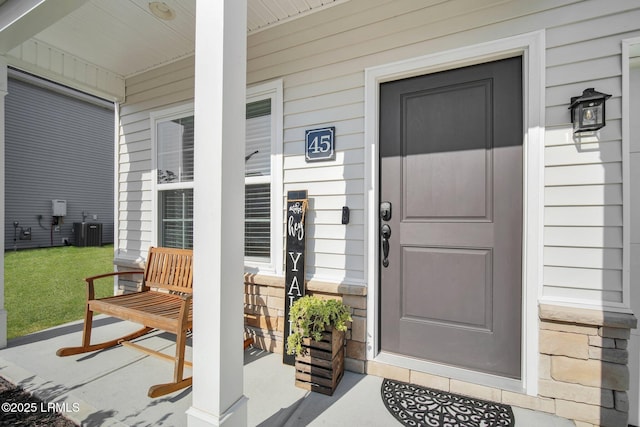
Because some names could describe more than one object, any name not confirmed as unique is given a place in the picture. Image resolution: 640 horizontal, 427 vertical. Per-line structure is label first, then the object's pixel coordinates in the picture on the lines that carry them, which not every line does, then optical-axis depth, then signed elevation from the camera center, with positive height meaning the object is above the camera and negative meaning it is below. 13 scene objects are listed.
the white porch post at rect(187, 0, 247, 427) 1.27 +0.01
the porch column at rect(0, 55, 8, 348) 2.46 +0.19
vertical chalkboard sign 2.22 -0.34
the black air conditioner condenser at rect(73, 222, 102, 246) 8.73 -0.65
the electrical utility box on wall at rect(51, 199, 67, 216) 8.55 +0.15
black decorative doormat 1.60 -1.15
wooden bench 1.91 -0.74
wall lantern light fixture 1.53 +0.57
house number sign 2.21 +0.54
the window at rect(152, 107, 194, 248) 3.12 +0.39
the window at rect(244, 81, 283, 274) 2.44 +0.30
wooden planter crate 1.86 -0.99
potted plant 1.86 -0.85
